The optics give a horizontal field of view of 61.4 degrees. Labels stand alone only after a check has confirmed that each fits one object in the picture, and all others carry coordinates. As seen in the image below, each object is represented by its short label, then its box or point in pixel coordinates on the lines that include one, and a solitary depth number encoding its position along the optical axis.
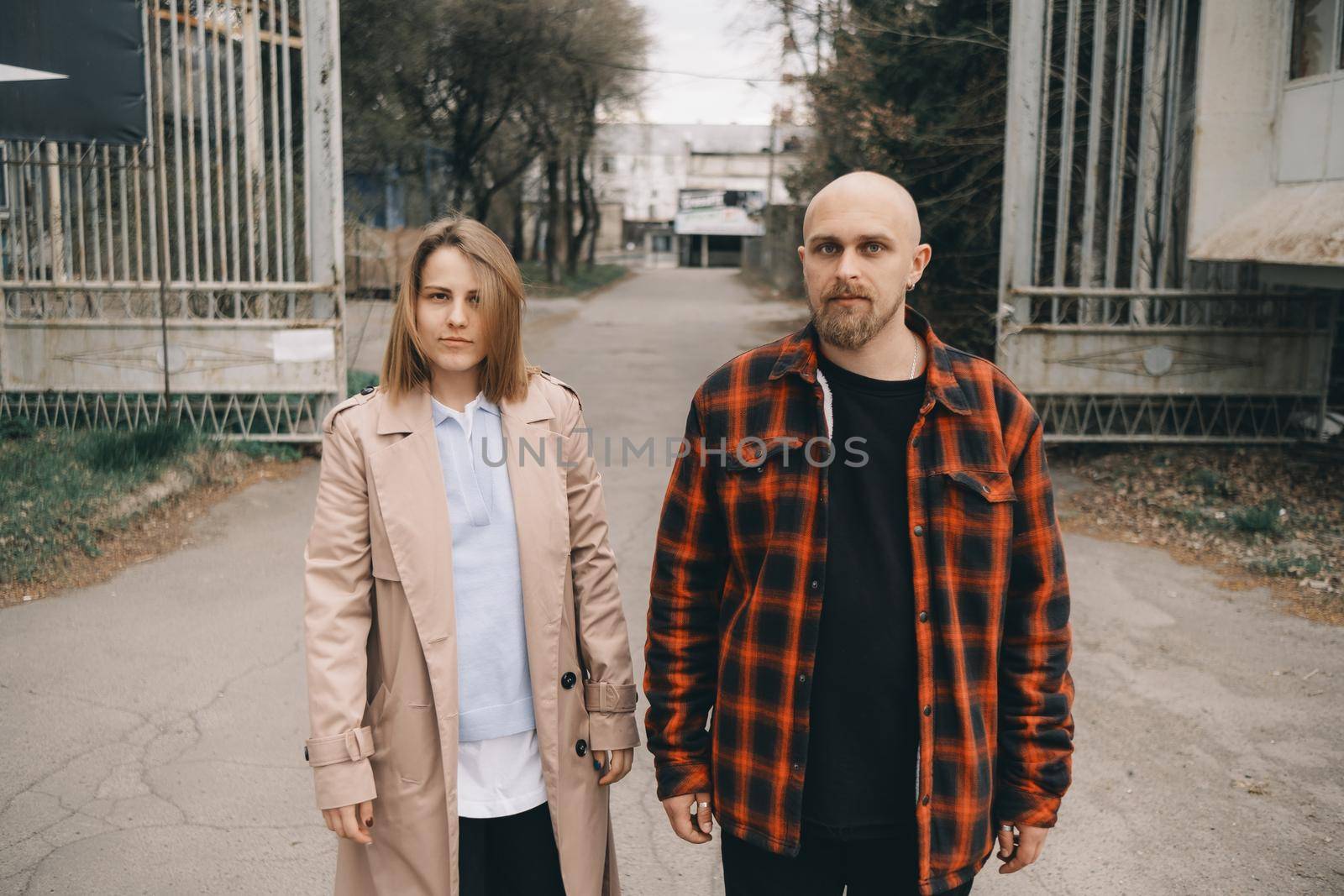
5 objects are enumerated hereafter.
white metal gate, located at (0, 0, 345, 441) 8.97
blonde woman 2.43
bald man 2.23
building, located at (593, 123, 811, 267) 72.69
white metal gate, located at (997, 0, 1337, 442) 8.88
